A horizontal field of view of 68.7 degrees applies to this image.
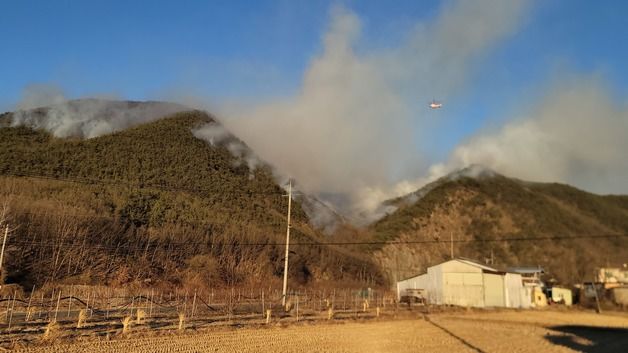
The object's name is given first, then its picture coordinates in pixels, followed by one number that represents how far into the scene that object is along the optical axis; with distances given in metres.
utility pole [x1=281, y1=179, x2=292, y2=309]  29.98
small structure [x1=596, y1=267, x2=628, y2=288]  67.06
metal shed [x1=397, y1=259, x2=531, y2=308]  49.06
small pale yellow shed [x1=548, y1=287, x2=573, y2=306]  61.38
